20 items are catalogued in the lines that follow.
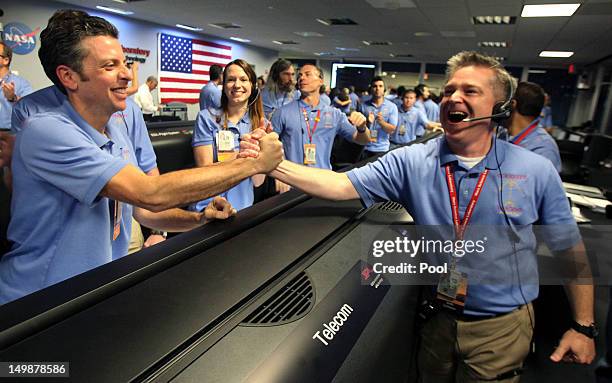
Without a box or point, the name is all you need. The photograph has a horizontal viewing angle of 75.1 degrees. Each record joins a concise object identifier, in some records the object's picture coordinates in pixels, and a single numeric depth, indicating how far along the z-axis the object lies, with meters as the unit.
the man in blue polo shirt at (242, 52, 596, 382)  1.21
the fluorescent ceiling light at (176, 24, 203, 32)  10.58
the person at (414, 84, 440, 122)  7.76
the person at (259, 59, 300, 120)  3.88
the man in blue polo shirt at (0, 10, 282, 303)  1.00
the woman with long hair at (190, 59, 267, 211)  2.20
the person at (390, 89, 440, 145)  5.96
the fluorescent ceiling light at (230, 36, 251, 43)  12.65
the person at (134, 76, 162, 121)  7.91
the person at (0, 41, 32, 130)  3.75
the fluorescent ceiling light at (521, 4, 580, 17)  5.97
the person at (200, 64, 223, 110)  5.04
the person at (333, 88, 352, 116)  6.30
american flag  10.95
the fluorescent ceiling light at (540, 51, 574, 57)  11.40
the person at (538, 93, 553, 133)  8.74
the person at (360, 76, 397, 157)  4.91
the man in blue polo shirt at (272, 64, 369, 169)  3.00
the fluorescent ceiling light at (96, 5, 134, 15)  8.56
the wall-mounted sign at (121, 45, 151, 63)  9.89
